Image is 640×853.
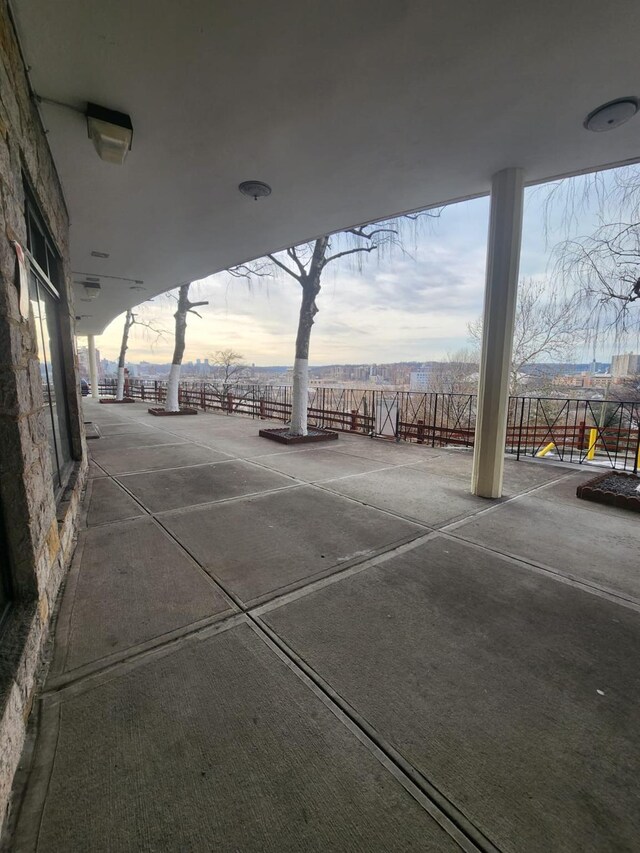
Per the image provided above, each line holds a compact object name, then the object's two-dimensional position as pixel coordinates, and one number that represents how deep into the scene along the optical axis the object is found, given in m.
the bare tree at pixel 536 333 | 13.92
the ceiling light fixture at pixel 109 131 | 2.38
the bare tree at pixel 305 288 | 7.09
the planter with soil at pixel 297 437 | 6.87
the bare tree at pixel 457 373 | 18.12
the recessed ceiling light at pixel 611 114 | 2.31
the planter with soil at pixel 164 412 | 11.01
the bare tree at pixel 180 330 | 11.20
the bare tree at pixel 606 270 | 5.16
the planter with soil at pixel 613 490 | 3.53
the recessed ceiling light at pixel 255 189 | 3.30
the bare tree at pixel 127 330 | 17.14
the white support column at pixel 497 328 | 3.31
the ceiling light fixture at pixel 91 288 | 6.75
